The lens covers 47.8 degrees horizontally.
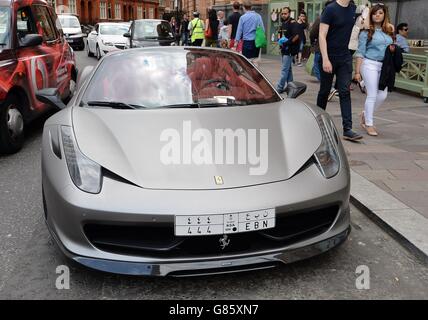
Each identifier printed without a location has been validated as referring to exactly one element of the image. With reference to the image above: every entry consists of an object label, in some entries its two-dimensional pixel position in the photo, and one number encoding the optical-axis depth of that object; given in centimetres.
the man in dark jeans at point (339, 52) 575
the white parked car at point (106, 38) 1753
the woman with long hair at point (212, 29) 1549
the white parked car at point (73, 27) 2451
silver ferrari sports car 258
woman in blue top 606
